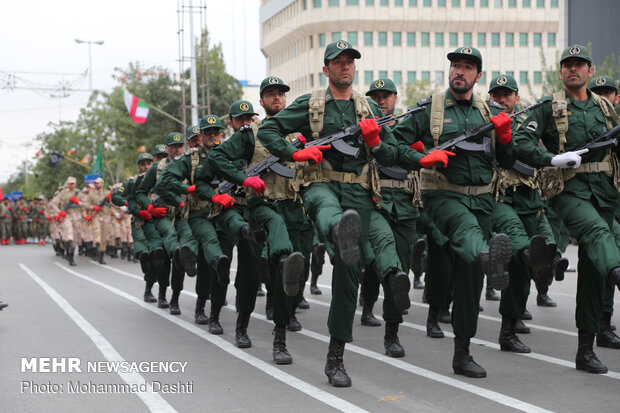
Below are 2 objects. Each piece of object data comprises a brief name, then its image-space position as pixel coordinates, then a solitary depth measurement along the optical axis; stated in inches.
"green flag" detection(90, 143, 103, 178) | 1642.5
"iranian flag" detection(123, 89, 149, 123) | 1517.0
